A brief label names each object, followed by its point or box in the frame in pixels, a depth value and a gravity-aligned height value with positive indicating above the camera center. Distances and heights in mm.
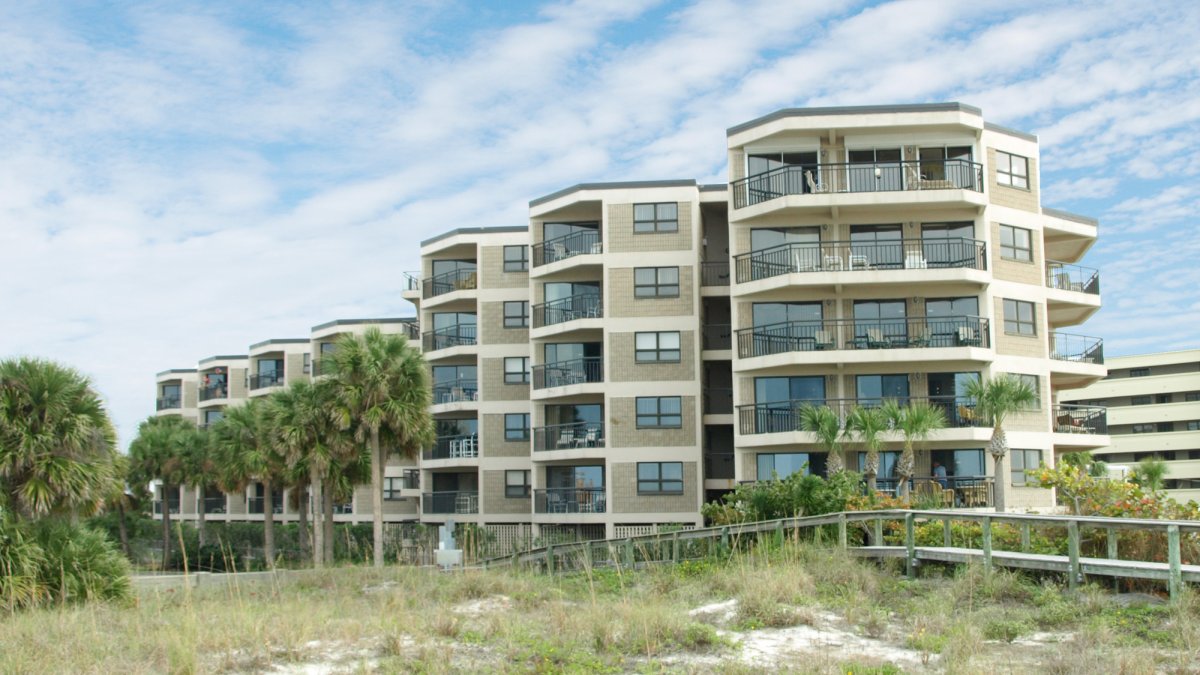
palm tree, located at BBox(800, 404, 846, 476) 37719 +220
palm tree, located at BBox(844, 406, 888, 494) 36562 +192
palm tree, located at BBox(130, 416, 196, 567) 63562 -505
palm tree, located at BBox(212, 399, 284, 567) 49625 -303
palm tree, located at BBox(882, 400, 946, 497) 36688 +294
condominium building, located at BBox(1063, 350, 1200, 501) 86500 +1342
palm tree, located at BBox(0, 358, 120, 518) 23922 +185
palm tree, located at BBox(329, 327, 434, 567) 41531 +1886
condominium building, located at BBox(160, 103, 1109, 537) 41594 +4574
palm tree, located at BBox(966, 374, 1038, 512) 36906 +943
